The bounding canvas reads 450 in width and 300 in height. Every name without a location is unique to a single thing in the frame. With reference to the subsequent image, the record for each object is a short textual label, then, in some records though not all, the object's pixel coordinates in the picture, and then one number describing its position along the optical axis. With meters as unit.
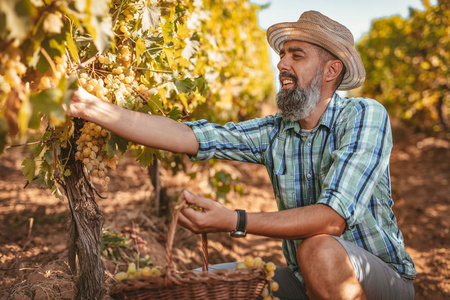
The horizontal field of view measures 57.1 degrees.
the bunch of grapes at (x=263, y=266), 1.45
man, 1.61
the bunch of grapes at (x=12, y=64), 1.10
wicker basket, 1.32
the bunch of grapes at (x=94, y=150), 1.67
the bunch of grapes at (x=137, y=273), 1.41
